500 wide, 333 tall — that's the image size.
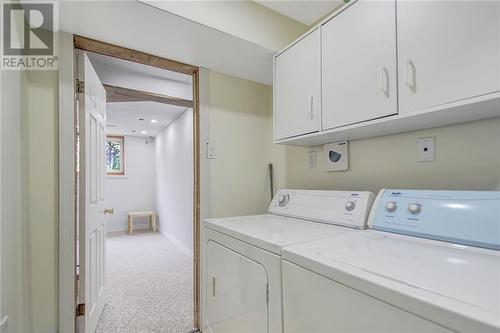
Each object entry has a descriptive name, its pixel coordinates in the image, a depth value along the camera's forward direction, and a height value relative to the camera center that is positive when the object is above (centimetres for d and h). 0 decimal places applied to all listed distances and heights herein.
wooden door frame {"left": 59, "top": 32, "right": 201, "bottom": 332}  145 -5
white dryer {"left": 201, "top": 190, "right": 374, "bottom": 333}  104 -40
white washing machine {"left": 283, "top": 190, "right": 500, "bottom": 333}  55 -30
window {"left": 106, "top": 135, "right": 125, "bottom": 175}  594 +38
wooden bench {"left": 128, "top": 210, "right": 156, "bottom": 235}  554 -115
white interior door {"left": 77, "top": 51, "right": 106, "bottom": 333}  161 -16
